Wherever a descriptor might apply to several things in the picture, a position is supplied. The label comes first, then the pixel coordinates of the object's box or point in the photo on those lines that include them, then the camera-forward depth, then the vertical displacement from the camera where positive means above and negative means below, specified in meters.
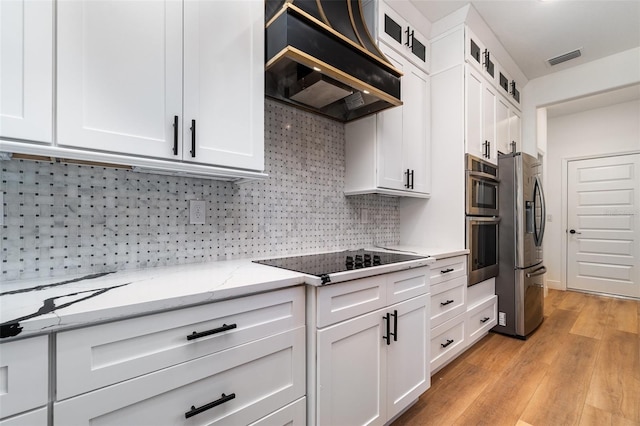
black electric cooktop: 1.34 -0.26
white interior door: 4.07 -0.16
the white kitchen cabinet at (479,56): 2.49 +1.47
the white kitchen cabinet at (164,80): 0.96 +0.52
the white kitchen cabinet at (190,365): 0.75 -0.46
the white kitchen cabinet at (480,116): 2.53 +0.92
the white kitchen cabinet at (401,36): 2.07 +1.39
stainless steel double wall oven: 2.45 -0.03
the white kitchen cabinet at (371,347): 1.22 -0.65
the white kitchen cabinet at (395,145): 2.11 +0.54
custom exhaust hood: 1.37 +0.80
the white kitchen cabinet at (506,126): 3.06 +1.00
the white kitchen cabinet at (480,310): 2.45 -0.86
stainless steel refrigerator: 2.73 -0.30
